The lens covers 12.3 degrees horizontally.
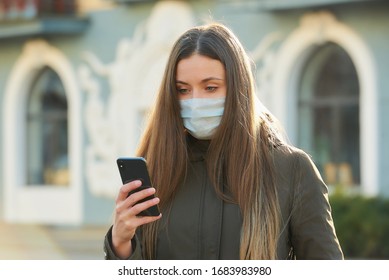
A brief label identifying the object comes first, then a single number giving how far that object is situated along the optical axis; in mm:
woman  4906
